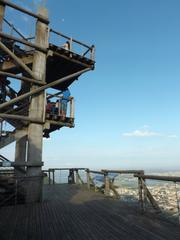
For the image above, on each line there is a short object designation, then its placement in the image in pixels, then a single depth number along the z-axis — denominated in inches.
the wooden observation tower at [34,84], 420.1
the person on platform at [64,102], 524.1
